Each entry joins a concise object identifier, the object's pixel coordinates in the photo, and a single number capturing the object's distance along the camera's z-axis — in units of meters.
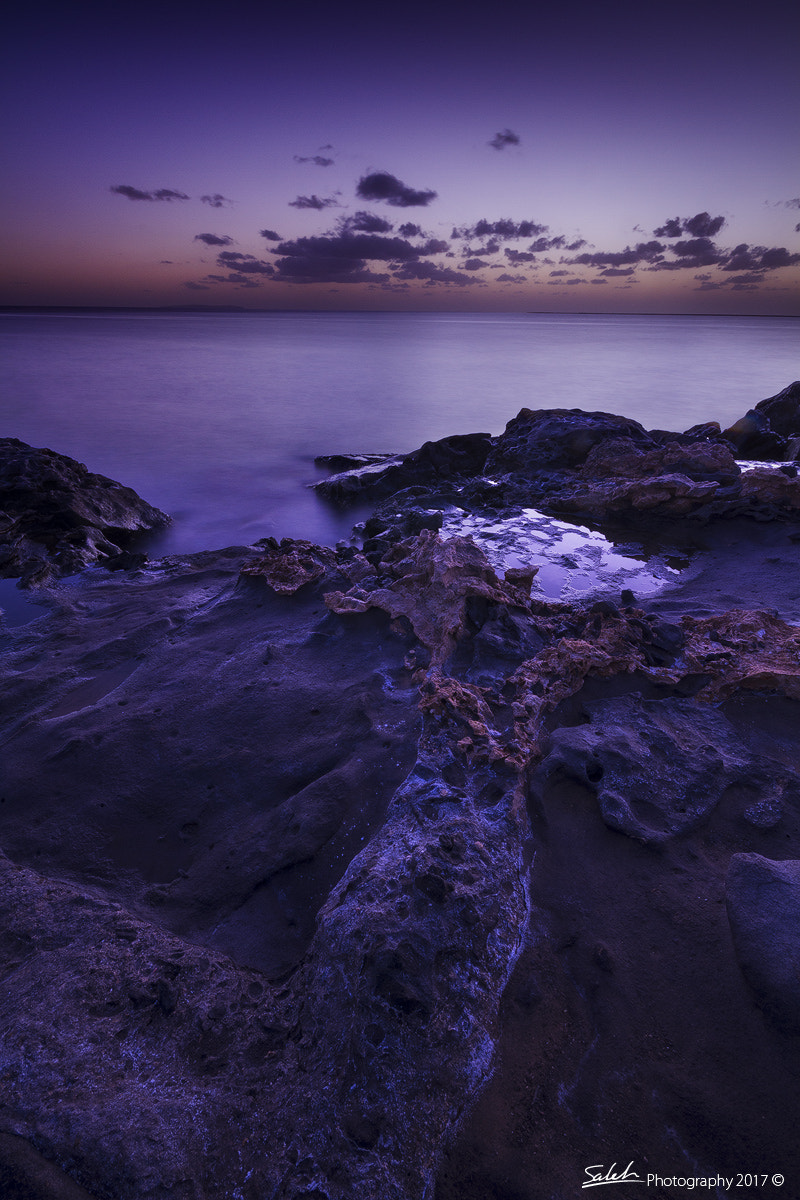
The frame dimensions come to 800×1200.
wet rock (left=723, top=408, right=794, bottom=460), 10.10
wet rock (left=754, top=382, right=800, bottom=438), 11.28
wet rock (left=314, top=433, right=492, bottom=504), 9.77
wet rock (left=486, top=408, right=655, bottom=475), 9.41
